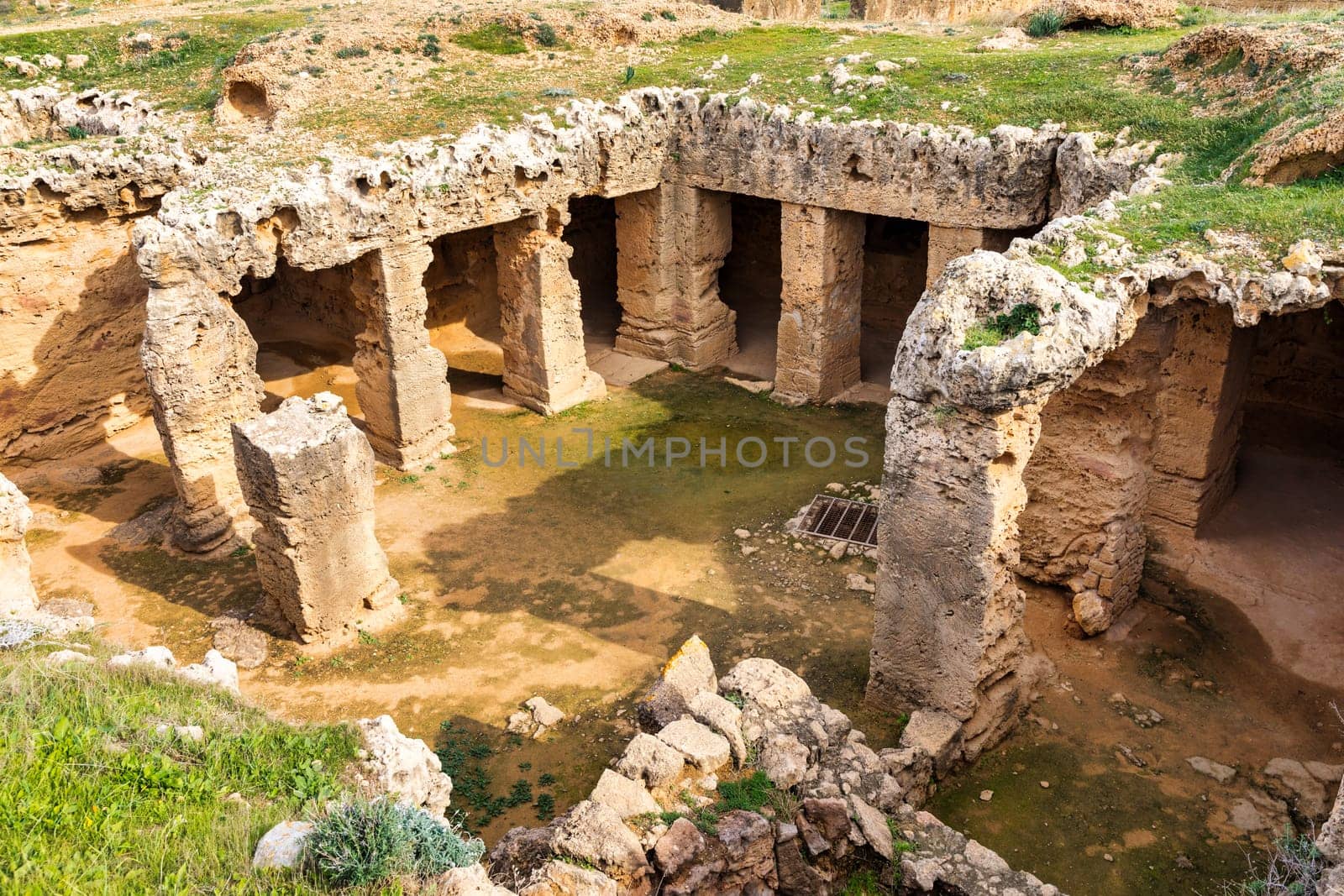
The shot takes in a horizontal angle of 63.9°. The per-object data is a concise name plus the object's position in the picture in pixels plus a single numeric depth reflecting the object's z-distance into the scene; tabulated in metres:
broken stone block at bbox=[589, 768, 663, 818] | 6.61
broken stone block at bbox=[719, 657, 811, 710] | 7.84
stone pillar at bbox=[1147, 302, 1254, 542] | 9.91
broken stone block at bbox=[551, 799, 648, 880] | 6.21
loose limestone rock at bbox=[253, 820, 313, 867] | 5.03
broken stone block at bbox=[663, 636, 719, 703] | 8.01
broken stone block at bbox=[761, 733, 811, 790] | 7.17
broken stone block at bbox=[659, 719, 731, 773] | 7.10
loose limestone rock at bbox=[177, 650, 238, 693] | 7.06
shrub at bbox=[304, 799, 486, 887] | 4.97
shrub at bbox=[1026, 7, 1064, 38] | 15.98
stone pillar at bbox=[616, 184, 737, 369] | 15.68
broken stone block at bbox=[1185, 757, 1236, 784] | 8.48
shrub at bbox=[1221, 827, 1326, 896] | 5.89
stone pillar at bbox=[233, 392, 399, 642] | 9.53
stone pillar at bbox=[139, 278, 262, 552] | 11.05
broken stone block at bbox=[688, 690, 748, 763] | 7.33
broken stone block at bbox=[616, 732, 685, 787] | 6.91
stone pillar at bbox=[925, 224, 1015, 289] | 13.20
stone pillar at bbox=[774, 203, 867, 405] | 14.40
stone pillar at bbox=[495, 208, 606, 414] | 14.30
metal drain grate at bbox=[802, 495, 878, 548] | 11.98
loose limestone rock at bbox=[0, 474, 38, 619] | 9.22
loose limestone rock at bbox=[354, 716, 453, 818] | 6.21
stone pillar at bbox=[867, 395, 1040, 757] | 7.50
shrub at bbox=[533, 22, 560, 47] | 16.72
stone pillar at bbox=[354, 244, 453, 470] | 12.84
